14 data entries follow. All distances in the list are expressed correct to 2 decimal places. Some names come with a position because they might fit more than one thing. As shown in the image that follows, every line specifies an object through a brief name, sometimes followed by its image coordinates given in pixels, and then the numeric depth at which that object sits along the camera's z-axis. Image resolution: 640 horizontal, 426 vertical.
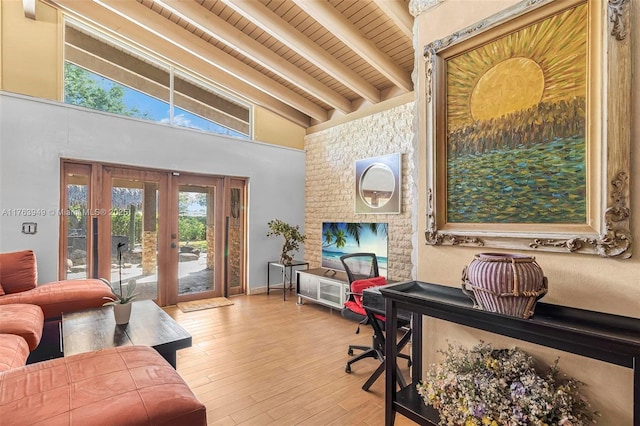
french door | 3.92
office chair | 2.39
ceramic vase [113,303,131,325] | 2.38
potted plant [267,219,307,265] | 5.13
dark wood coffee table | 2.06
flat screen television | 4.24
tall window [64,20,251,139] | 3.90
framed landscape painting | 1.24
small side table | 5.04
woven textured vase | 1.21
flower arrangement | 1.23
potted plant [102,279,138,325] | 2.38
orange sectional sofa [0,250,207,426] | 1.21
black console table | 1.03
